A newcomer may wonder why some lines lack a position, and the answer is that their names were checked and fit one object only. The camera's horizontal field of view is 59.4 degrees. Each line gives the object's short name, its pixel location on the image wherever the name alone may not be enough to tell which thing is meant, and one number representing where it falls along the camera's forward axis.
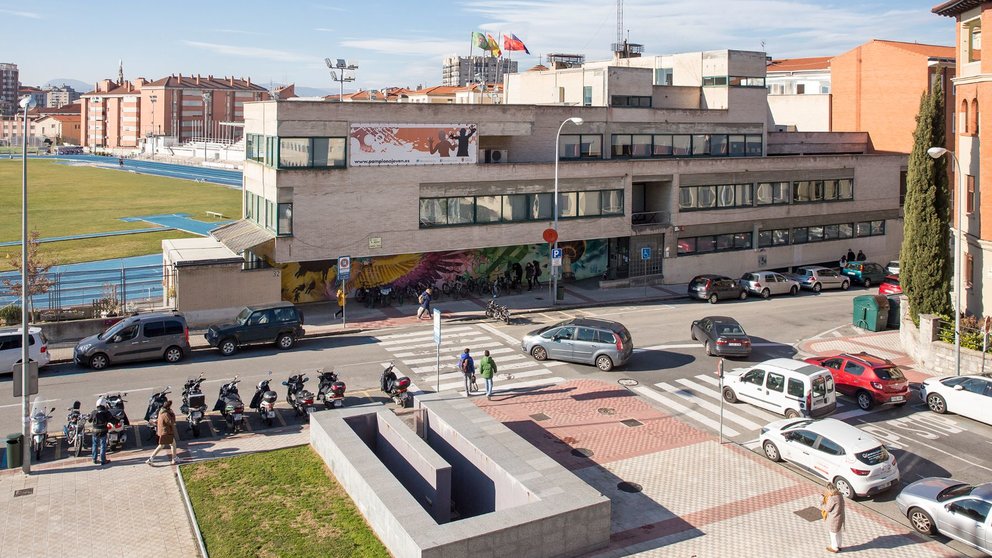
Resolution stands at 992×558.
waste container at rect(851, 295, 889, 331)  37.00
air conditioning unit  43.94
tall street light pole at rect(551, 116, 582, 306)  41.12
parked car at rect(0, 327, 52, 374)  27.88
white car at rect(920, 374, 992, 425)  24.36
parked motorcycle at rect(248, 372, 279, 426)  23.45
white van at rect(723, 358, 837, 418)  24.25
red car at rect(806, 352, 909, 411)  25.67
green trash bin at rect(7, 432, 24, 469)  20.06
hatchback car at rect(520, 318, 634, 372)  29.80
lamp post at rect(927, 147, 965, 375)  27.73
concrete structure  15.17
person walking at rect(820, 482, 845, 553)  16.30
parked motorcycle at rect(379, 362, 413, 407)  25.53
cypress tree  32.00
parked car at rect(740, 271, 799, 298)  44.50
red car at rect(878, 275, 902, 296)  43.81
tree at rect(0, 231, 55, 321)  33.97
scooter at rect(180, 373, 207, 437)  22.52
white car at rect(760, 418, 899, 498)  19.09
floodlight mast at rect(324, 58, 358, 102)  44.91
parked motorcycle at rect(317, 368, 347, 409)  24.78
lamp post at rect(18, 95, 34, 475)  19.81
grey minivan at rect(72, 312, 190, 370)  29.25
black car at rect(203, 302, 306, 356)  31.17
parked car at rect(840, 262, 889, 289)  48.81
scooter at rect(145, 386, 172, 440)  22.73
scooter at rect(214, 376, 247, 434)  22.78
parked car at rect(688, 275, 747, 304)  42.84
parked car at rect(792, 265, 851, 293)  46.50
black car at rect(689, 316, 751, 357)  31.44
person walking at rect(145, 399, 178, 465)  20.56
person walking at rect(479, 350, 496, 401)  25.84
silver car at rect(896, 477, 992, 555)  16.50
